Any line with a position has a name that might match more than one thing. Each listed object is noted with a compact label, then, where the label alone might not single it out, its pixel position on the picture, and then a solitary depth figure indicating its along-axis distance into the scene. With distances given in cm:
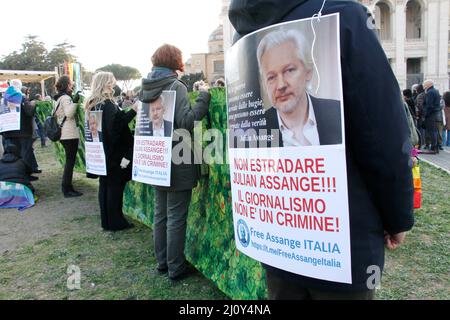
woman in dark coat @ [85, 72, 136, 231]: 458
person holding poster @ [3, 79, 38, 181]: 737
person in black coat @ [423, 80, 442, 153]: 1030
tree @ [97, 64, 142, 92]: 8200
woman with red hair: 317
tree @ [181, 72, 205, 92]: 5940
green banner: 268
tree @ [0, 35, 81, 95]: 5562
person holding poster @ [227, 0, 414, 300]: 133
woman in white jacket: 640
